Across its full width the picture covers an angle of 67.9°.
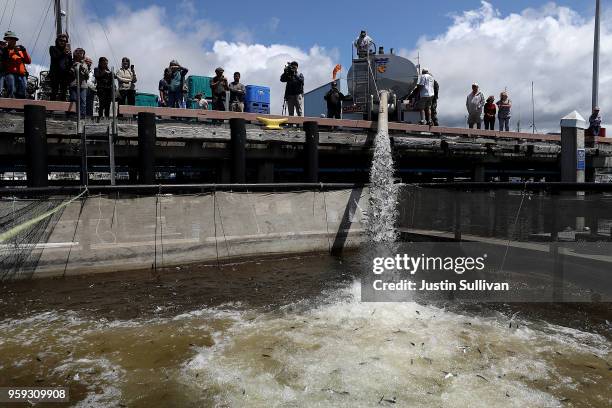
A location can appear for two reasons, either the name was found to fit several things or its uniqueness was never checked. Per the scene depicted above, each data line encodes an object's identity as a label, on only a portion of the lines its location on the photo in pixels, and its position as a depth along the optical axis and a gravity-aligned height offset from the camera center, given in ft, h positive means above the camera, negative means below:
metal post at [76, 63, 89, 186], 31.37 +2.79
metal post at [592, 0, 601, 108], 60.90 +15.93
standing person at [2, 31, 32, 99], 35.37 +9.08
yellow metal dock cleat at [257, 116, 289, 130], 41.34 +5.22
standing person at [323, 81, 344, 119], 53.31 +9.27
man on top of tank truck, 60.18 +17.85
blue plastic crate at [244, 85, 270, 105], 55.01 +10.45
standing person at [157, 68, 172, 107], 46.21 +10.09
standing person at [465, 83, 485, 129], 57.95 +9.44
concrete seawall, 29.53 -3.69
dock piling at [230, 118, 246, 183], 37.52 +2.61
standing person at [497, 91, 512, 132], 62.95 +9.79
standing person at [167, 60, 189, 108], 45.24 +9.62
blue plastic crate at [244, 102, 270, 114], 54.80 +8.80
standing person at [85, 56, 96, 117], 37.76 +7.14
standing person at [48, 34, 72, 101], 37.01 +9.60
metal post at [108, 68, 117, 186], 31.21 +3.12
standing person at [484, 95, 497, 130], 60.39 +8.99
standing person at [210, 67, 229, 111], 46.55 +9.35
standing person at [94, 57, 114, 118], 37.35 +7.88
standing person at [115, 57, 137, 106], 40.34 +8.83
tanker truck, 61.11 +13.47
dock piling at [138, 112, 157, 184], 33.65 +2.51
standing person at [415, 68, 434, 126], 53.06 +9.88
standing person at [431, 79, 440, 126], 55.67 +8.97
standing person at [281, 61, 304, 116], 48.83 +9.94
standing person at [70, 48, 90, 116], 35.66 +8.12
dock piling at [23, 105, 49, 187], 30.73 +2.52
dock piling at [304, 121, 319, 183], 41.14 +2.57
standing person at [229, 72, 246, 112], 46.98 +8.99
